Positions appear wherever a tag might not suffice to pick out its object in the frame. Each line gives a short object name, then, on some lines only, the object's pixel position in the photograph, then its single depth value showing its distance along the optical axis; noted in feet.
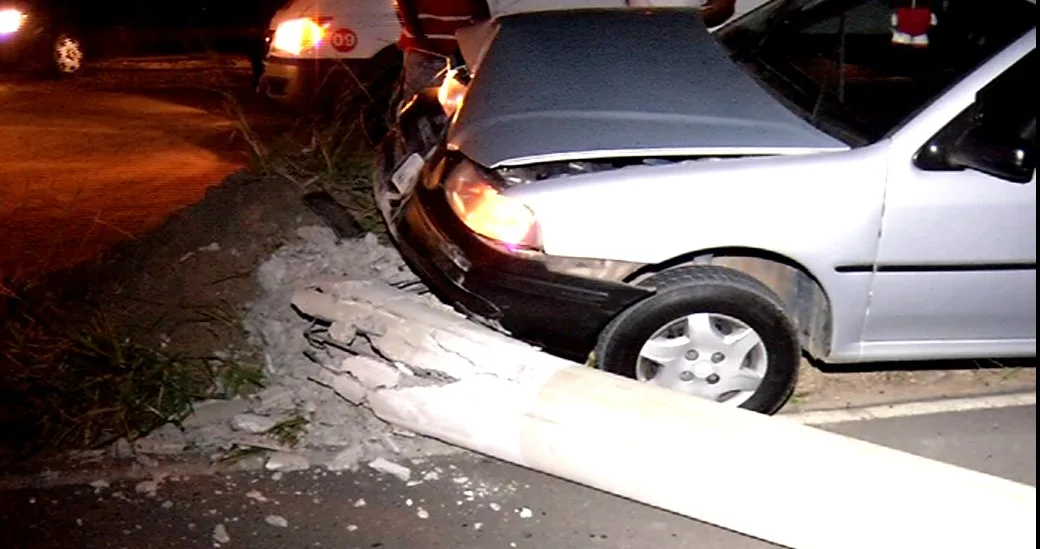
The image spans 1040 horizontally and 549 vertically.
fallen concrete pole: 10.51
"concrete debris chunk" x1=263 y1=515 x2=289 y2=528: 11.15
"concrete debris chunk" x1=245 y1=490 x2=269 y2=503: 11.59
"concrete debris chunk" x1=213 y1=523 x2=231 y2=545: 10.86
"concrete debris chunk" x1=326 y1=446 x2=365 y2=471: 12.26
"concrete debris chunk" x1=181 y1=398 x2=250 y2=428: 13.01
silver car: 11.89
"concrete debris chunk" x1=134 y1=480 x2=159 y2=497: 11.68
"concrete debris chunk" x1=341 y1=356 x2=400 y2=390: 12.69
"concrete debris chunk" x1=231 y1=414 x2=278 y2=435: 12.79
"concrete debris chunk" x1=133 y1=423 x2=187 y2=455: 12.51
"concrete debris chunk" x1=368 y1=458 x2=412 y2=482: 12.09
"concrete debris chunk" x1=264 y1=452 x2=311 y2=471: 12.21
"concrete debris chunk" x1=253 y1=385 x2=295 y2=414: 13.24
